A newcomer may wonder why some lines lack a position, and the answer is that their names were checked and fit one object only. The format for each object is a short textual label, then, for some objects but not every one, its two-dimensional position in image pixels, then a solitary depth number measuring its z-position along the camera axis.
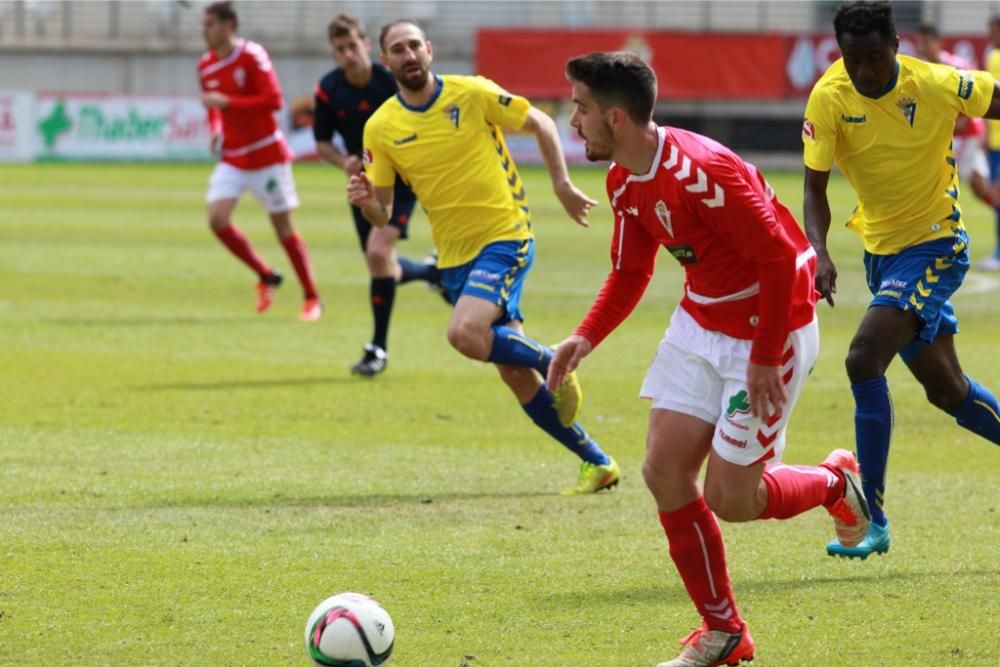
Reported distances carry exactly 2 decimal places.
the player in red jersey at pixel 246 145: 28.31
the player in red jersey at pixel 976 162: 36.03
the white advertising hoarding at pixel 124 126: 84.19
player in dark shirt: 22.70
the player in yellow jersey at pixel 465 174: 16.02
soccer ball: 9.58
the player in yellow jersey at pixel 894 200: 12.85
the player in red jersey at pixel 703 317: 9.73
